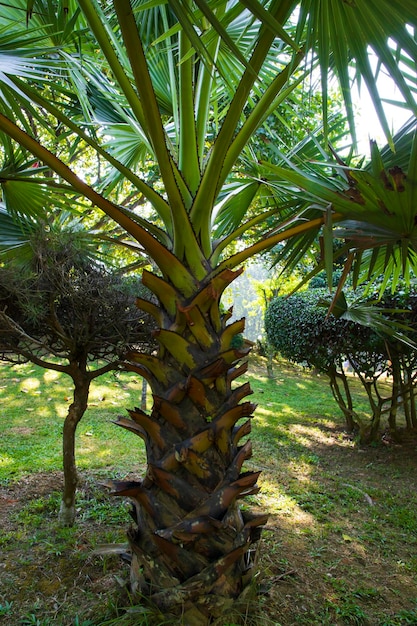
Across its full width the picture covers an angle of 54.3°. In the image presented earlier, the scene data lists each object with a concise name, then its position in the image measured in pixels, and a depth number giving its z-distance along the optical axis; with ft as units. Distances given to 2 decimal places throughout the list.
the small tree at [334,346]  17.69
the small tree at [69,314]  8.68
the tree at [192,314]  5.49
